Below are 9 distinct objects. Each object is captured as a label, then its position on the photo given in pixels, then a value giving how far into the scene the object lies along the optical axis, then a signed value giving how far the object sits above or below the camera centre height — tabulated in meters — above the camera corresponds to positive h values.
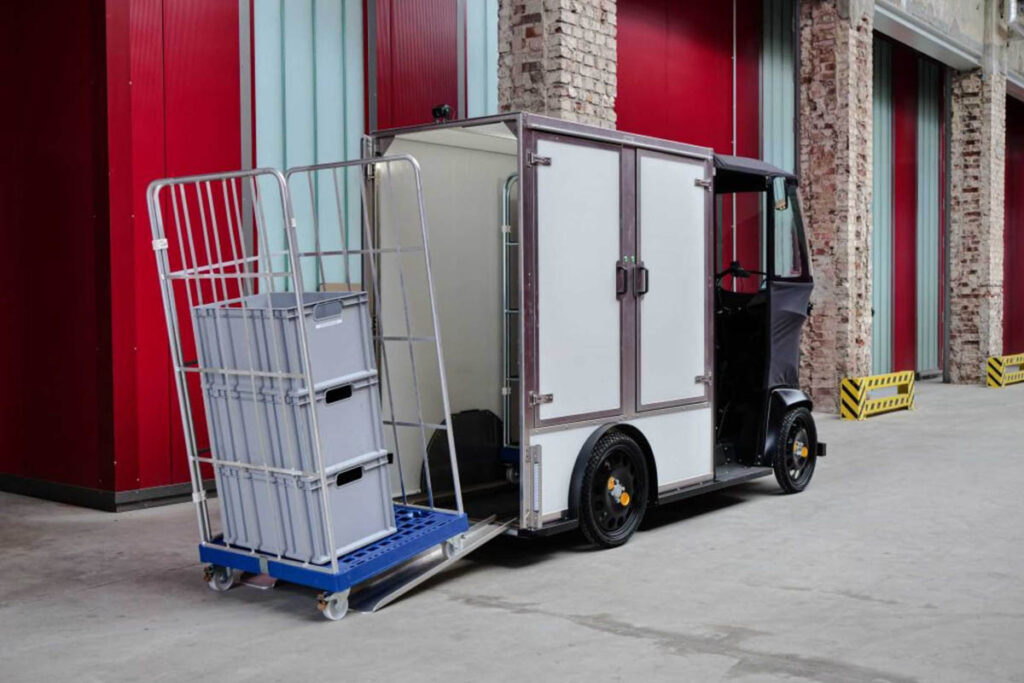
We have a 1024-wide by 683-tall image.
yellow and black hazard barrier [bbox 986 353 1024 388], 18.19 -1.68
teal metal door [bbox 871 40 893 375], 17.88 +0.93
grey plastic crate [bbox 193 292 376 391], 4.82 -0.24
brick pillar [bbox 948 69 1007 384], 18.41 +0.75
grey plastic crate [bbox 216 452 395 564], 4.89 -1.02
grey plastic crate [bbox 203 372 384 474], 4.86 -0.63
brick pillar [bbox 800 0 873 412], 13.57 +1.08
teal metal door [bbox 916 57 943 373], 19.56 +1.03
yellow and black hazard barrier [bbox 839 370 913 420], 13.14 -1.50
